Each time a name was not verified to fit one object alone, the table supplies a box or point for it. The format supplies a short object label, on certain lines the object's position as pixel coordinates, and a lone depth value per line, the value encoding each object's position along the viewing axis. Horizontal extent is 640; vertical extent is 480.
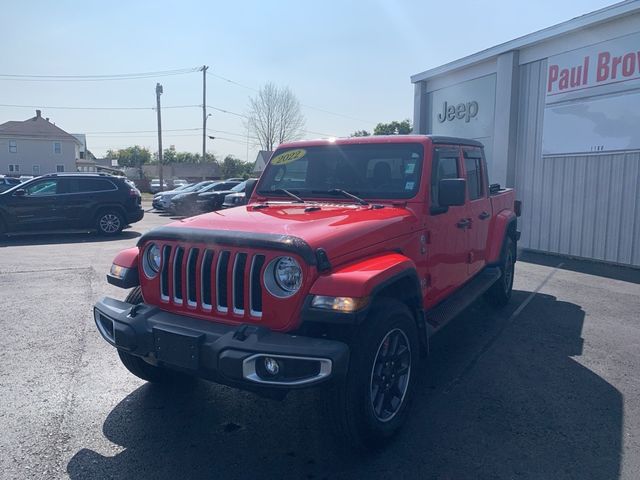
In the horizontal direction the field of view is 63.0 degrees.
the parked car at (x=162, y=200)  23.95
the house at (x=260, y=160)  35.87
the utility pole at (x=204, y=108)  41.63
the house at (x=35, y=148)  54.47
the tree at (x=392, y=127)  40.30
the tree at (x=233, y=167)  73.88
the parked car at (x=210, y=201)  21.31
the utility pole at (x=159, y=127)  35.91
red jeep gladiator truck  2.91
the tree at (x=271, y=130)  44.25
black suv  13.28
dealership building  9.88
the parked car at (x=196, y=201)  21.36
